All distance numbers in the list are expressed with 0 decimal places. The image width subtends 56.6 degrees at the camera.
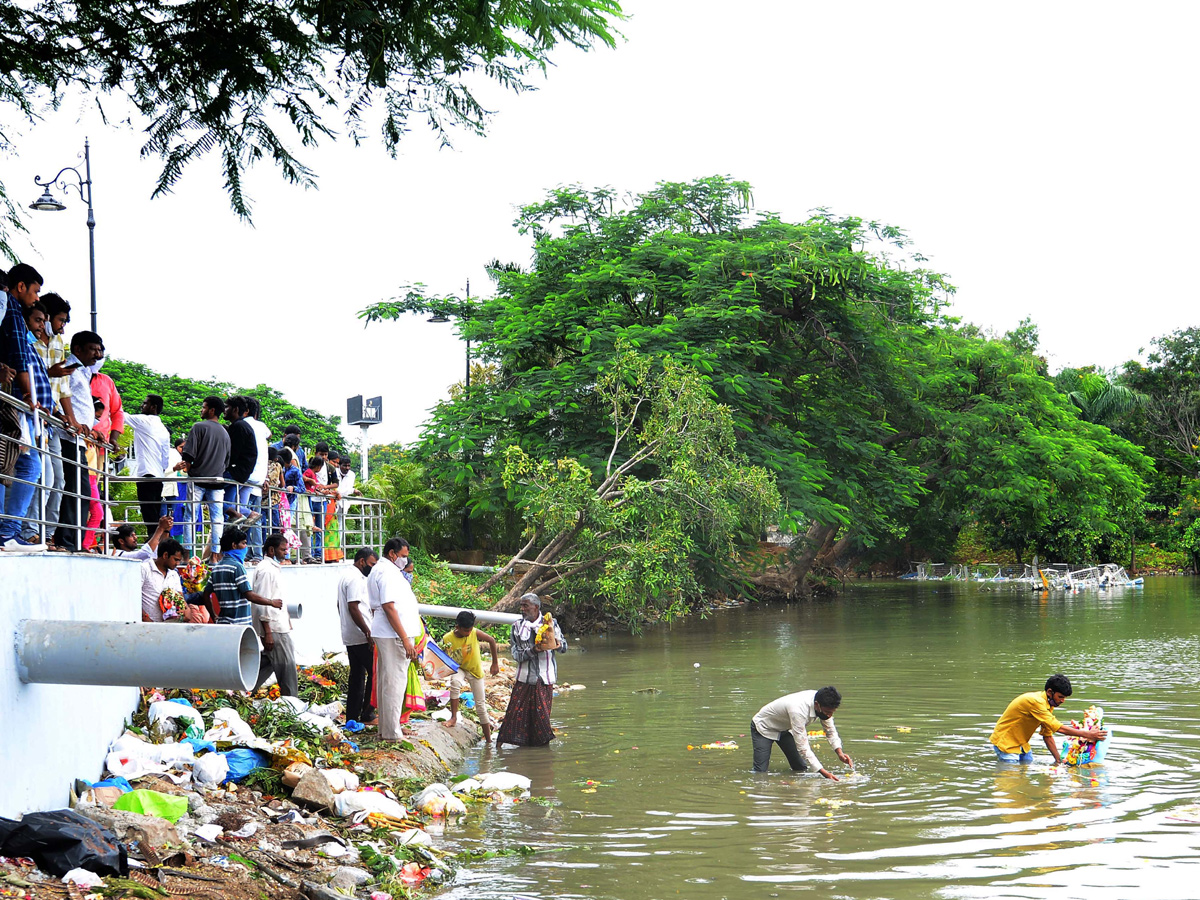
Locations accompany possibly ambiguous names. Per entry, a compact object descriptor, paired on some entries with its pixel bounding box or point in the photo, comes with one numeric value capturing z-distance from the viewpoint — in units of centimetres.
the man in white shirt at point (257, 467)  1198
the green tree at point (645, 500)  2289
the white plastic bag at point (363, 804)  811
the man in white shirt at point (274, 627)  1017
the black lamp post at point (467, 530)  3213
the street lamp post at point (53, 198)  1638
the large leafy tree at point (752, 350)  2742
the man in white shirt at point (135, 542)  1010
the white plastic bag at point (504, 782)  982
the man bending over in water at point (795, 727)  1004
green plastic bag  656
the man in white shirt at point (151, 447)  1149
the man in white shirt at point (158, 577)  962
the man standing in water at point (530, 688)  1191
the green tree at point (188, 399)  3991
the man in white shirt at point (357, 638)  1048
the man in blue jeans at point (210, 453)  1110
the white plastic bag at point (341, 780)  842
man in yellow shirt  1041
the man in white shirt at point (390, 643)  1009
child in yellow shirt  1212
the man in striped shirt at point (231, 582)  948
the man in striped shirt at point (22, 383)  657
